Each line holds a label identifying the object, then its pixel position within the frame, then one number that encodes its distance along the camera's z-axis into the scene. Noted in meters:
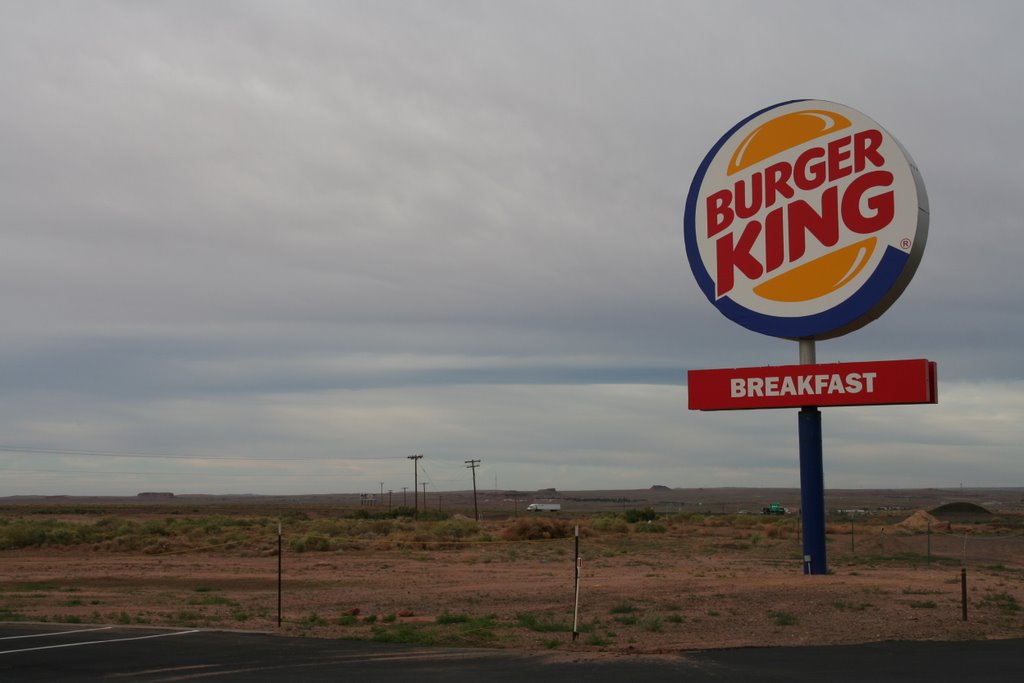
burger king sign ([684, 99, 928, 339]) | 25.23
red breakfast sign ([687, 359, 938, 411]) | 25.00
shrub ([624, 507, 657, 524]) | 85.61
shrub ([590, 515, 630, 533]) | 72.38
